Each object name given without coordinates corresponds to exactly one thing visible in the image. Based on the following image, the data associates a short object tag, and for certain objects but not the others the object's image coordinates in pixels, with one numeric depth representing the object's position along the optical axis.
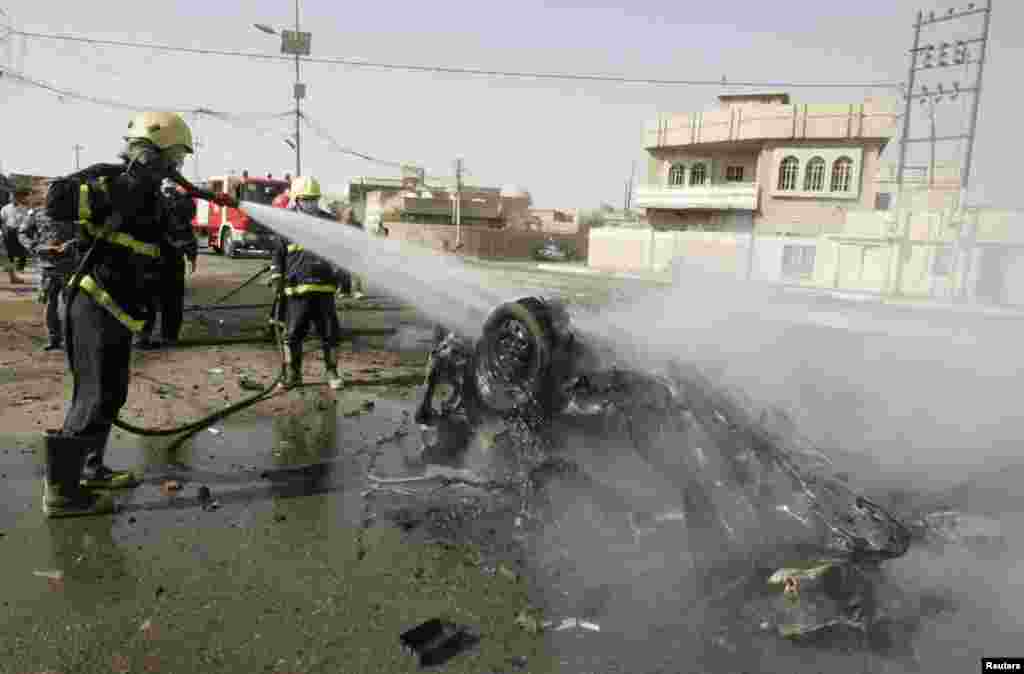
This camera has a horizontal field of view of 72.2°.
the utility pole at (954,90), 25.89
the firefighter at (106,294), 3.62
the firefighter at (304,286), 6.08
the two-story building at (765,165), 35.50
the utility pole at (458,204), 44.52
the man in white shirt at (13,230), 12.53
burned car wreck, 2.69
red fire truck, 23.33
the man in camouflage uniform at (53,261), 7.07
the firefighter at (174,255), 4.07
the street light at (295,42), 29.05
